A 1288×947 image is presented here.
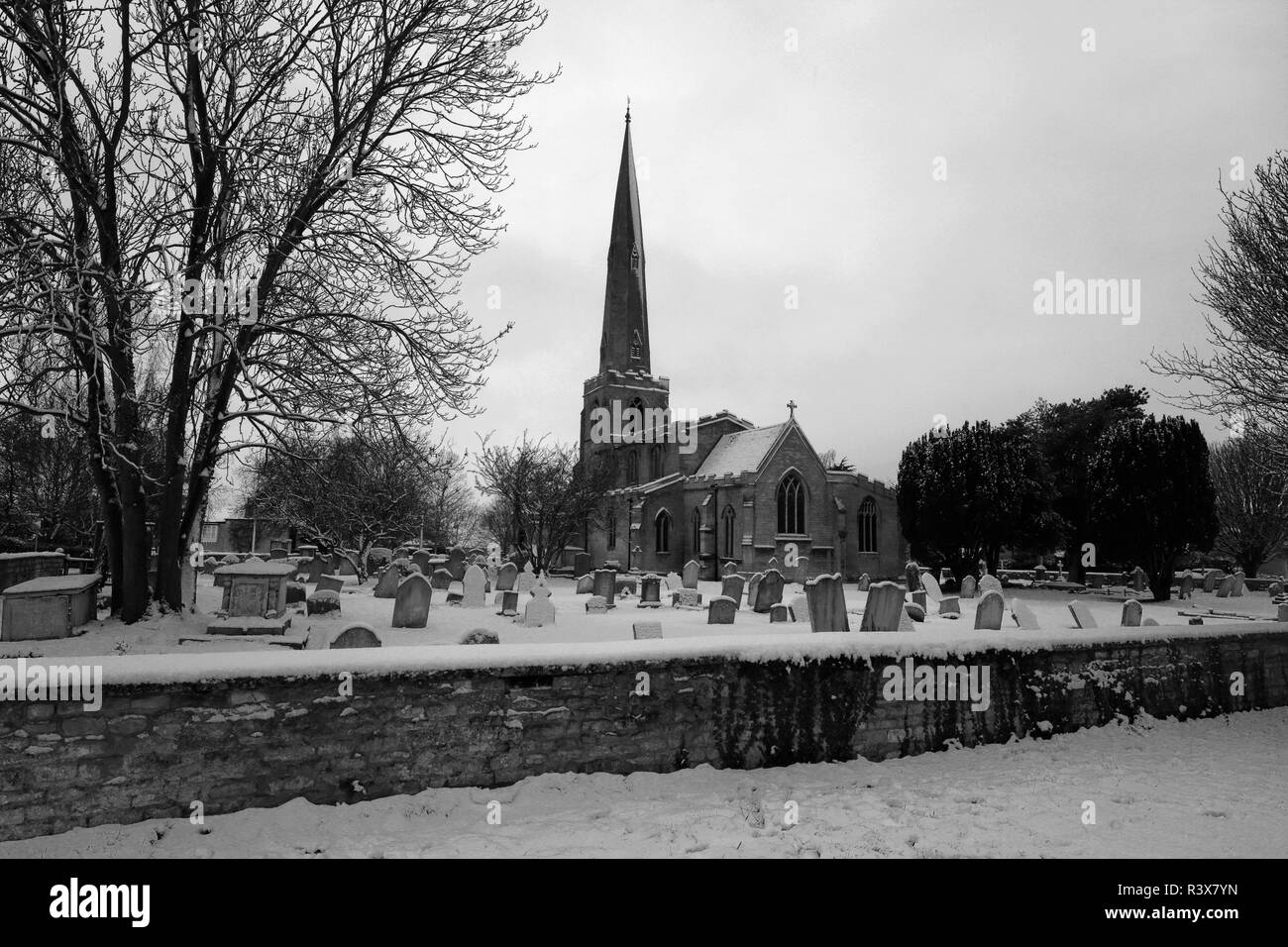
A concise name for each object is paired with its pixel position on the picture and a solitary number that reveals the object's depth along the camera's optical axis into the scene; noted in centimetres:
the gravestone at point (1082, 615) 1148
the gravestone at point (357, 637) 789
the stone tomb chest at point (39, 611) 921
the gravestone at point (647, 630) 927
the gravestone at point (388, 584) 1706
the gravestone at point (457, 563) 2280
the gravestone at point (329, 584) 1541
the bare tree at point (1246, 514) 3048
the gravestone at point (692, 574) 2142
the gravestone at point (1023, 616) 1241
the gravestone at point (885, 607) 1038
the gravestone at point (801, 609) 1443
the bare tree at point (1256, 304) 1036
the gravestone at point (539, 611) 1340
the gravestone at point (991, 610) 1297
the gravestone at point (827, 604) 1067
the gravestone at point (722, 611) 1402
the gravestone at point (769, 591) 1647
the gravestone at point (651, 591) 1800
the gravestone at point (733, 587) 1759
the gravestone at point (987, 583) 1972
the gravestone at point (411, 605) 1197
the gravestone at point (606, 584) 1791
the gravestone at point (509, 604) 1517
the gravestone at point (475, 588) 1638
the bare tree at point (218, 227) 885
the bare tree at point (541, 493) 3219
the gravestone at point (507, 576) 1859
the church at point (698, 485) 3366
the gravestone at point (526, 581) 1986
